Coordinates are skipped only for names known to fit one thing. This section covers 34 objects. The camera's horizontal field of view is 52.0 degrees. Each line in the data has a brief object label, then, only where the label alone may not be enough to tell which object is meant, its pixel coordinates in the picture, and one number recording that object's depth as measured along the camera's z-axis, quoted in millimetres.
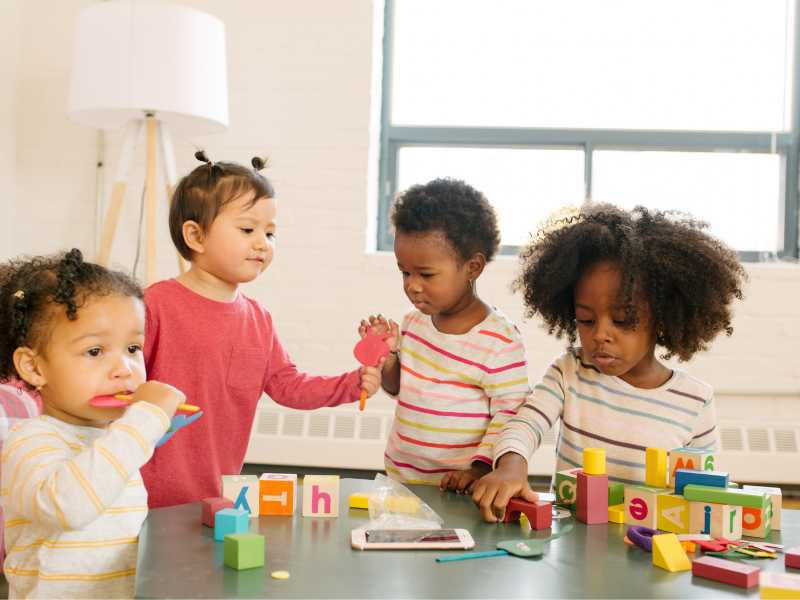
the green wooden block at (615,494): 1184
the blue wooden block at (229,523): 1001
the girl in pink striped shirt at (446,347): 1574
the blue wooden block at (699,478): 1098
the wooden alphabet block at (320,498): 1138
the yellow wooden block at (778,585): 806
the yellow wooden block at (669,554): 924
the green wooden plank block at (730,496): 1061
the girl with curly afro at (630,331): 1439
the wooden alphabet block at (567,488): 1192
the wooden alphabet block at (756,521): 1066
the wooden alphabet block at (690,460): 1163
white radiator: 3031
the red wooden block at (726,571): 857
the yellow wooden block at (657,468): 1188
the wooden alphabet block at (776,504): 1096
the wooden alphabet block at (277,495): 1145
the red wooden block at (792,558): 944
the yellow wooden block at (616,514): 1145
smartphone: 970
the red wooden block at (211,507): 1071
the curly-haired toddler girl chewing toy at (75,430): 970
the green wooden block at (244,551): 884
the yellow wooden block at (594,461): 1173
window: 3383
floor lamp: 2586
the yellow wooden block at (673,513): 1095
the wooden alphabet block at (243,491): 1122
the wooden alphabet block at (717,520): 1059
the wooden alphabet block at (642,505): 1118
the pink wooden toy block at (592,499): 1136
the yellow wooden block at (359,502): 1178
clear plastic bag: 1074
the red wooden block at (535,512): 1090
